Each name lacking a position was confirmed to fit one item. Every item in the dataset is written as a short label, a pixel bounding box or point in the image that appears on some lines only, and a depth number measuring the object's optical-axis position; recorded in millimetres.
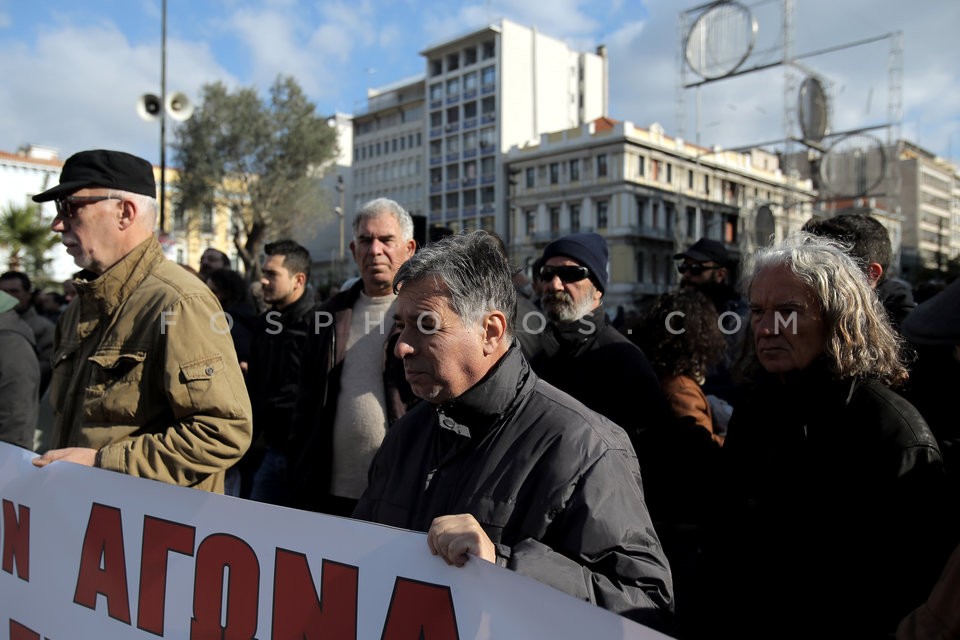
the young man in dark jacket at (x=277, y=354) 4242
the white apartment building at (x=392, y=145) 77062
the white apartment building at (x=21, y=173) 56812
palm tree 24453
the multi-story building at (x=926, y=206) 74750
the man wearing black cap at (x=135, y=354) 2320
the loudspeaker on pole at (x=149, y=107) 12734
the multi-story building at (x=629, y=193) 57062
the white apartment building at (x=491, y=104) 66938
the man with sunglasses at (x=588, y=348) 3141
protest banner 1536
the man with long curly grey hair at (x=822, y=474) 1859
